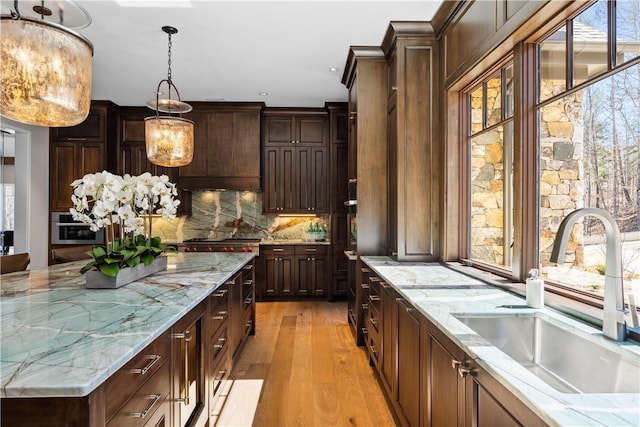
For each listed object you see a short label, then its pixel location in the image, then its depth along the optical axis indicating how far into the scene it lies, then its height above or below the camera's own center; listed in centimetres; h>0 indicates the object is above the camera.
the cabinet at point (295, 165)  576 +76
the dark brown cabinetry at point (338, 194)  559 +30
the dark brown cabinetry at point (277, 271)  558 -89
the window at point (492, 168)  249 +34
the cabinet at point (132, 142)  574 +112
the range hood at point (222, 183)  562 +47
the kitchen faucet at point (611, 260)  119 -15
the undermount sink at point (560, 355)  113 -52
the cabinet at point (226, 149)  561 +99
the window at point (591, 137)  147 +36
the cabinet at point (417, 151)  325 +55
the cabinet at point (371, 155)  372 +59
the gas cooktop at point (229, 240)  563 -43
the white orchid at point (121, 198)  192 +8
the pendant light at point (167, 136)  319 +68
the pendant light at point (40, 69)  150 +61
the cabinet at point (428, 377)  107 -67
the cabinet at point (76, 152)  550 +92
